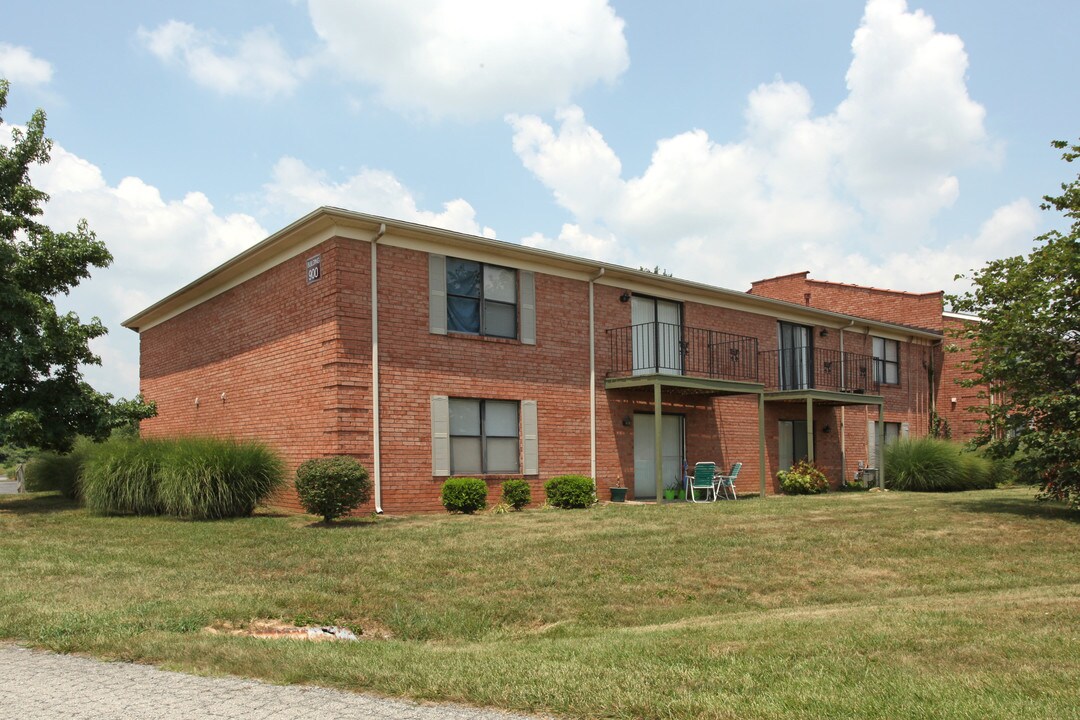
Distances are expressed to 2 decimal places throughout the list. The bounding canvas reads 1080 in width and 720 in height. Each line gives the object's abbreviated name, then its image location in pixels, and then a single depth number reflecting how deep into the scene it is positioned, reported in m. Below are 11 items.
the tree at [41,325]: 15.38
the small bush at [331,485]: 12.66
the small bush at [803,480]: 21.72
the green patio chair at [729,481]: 19.72
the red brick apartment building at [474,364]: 14.98
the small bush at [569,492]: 16.52
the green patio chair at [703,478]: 19.27
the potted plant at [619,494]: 18.27
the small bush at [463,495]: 15.13
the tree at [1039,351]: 13.66
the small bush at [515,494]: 16.11
